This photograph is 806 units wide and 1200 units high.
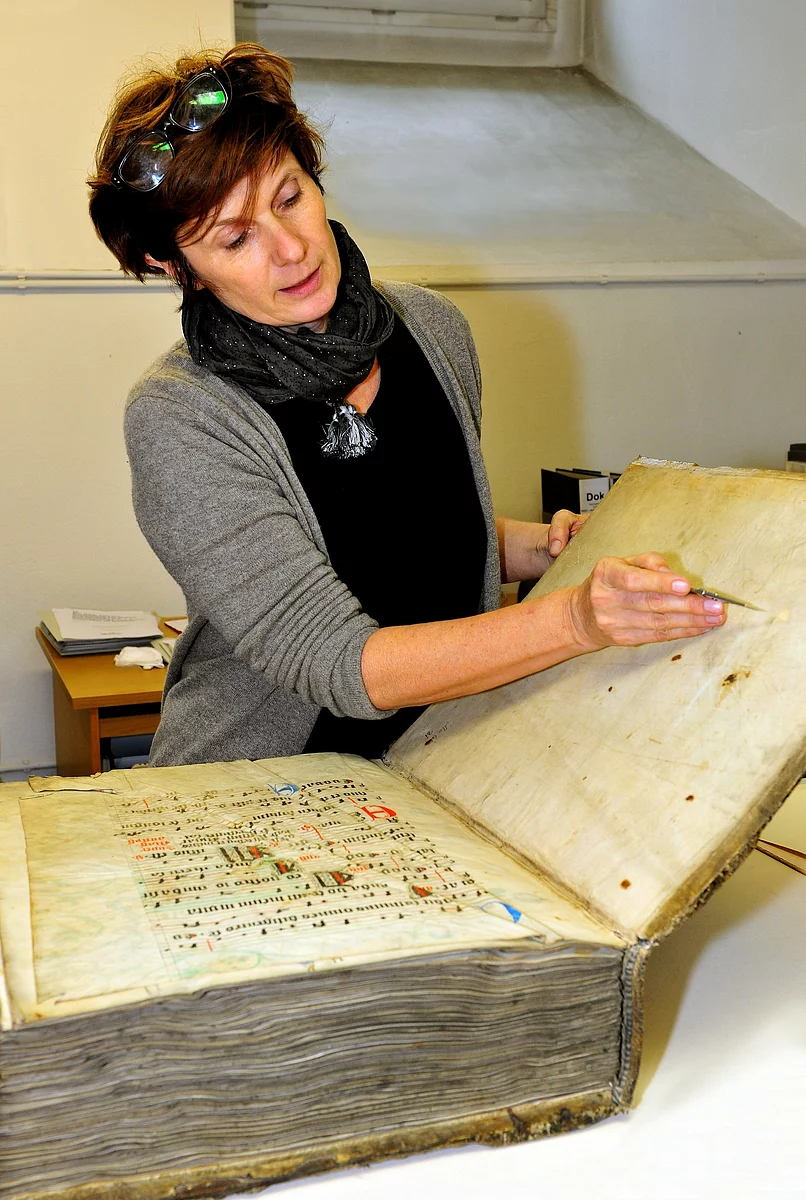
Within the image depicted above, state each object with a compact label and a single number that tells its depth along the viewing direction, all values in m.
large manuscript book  0.61
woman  1.01
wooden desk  2.01
